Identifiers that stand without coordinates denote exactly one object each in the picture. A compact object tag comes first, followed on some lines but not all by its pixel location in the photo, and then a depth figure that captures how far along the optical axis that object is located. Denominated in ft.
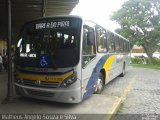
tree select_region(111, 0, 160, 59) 55.08
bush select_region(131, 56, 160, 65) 60.48
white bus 11.79
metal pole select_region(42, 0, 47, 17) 21.18
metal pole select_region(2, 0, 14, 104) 13.20
